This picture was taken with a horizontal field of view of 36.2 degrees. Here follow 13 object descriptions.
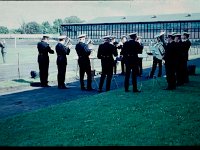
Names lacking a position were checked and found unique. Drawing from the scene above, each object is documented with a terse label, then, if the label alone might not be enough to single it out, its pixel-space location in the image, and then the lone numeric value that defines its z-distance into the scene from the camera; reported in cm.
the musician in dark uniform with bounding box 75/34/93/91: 1290
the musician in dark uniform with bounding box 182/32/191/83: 1373
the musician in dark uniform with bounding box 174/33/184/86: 1316
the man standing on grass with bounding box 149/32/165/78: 1159
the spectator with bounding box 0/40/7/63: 2434
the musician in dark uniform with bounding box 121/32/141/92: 1173
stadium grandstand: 7212
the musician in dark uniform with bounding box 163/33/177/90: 1209
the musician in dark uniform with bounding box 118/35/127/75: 1763
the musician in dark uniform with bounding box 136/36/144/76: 1769
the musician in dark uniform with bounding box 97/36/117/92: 1219
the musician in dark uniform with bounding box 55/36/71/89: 1344
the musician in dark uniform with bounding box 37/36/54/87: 1384
